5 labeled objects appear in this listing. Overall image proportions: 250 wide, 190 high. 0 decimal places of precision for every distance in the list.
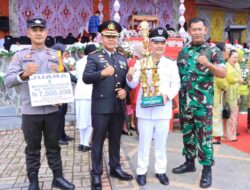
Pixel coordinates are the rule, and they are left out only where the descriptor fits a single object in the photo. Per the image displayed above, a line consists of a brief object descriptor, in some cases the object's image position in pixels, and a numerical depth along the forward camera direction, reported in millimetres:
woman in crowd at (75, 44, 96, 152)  5090
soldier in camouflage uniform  3738
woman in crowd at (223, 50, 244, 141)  5930
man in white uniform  3668
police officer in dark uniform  3592
